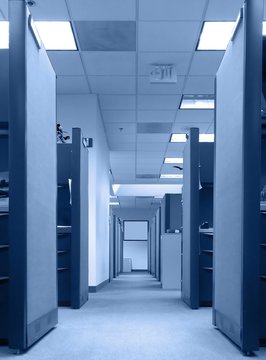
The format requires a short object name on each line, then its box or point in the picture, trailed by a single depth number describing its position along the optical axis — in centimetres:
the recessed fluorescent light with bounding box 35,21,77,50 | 424
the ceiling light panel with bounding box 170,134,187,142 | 816
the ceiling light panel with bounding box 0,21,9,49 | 418
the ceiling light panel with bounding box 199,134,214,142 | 821
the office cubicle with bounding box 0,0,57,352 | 209
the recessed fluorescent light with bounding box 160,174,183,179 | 1213
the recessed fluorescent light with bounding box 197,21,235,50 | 421
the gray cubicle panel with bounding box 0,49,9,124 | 284
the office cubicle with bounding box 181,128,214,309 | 385
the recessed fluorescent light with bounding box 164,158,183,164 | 1014
